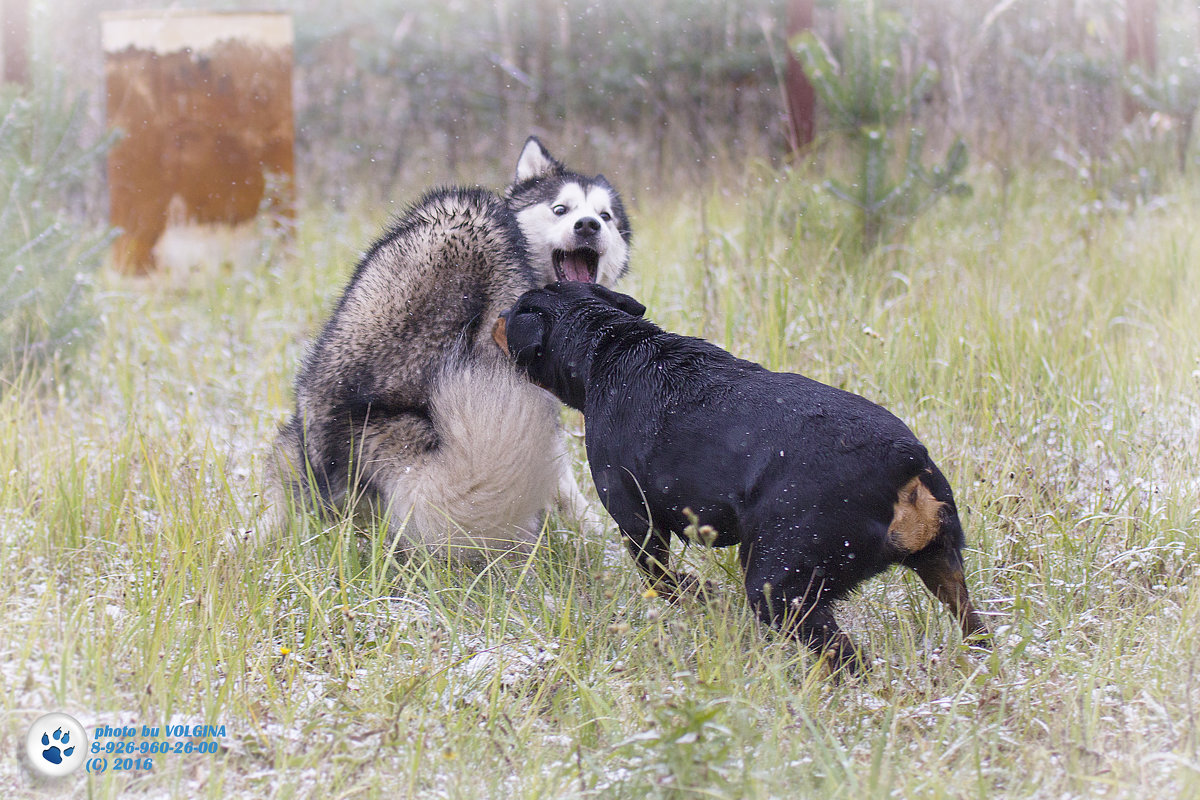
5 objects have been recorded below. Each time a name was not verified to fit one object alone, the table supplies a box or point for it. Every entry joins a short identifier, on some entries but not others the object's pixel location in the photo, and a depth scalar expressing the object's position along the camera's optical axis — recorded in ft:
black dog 14.15
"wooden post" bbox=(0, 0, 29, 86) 40.65
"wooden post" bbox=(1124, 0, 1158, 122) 43.52
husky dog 18.52
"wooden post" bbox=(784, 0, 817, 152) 40.14
